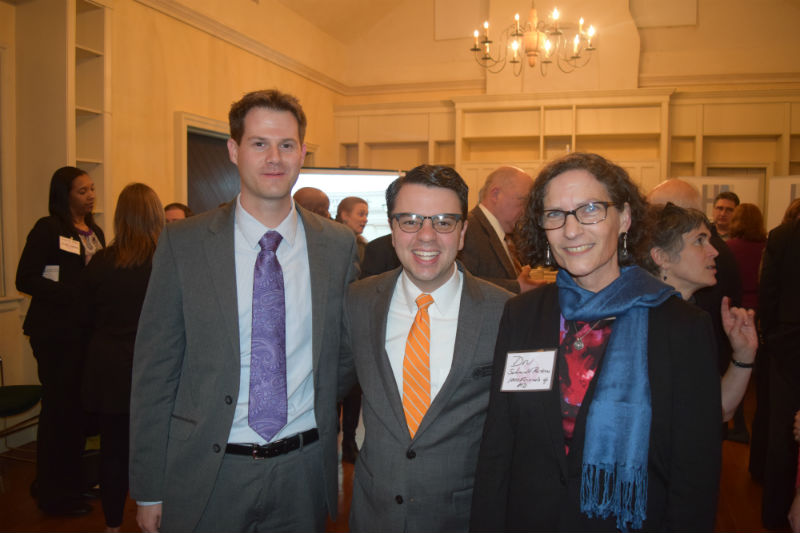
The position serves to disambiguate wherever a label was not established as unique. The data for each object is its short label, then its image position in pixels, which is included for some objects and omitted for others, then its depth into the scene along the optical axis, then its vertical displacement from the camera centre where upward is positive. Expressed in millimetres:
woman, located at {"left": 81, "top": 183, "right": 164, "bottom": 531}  2748 -347
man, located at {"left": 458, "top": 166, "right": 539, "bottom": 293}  3309 +146
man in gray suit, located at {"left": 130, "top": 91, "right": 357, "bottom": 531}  1597 -338
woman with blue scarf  1271 -328
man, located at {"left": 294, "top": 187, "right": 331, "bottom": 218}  4189 +370
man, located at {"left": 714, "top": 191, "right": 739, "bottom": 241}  5691 +464
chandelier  7809 +2851
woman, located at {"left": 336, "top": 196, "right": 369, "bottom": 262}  4566 +305
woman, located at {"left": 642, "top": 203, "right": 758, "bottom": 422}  2025 -22
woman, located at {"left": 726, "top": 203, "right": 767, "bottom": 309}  4902 +107
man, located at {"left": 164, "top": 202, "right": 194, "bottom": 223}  4531 +298
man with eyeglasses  1491 -317
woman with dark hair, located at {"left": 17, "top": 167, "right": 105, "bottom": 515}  3186 -649
